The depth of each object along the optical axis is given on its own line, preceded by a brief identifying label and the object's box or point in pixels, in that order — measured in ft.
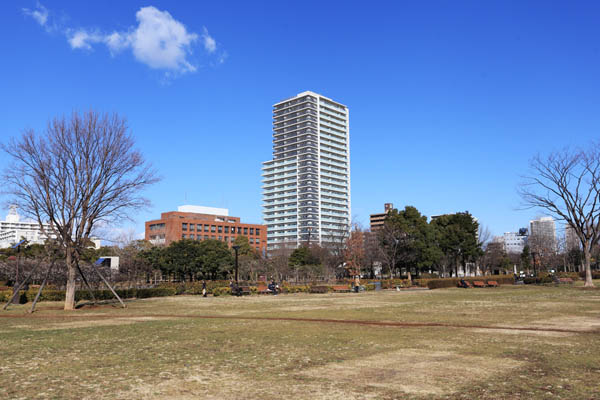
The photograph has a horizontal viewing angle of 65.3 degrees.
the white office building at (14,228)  624.59
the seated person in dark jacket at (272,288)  128.67
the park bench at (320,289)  133.94
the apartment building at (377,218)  588.75
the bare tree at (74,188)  84.48
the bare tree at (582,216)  125.90
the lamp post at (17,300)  100.33
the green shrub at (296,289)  137.18
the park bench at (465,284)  148.25
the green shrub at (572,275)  194.29
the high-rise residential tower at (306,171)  547.90
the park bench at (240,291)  124.06
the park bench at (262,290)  131.23
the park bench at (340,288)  136.87
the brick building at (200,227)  440.25
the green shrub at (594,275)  194.22
